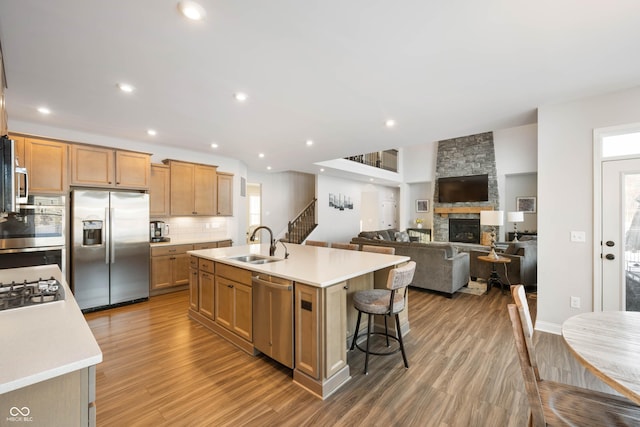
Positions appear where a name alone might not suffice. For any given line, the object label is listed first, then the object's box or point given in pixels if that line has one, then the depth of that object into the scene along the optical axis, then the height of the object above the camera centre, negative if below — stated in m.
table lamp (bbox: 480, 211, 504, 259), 5.04 -0.08
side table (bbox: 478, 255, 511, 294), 4.91 -1.03
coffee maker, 4.98 -0.34
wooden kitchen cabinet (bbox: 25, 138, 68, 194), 3.65 +0.65
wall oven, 3.42 -0.28
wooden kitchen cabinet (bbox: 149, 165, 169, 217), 4.88 +0.40
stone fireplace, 8.97 +1.49
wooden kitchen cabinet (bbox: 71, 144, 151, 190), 3.99 +0.70
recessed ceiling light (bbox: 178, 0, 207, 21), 1.69 +1.30
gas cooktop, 1.49 -0.48
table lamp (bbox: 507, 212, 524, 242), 5.67 -0.07
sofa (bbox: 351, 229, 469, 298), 4.66 -0.91
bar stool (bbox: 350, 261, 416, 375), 2.37 -0.82
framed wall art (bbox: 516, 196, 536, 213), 8.48 +0.31
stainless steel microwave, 1.51 +0.21
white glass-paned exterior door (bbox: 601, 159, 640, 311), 2.88 -0.22
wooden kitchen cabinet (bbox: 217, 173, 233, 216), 5.86 +0.42
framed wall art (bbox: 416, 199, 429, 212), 10.76 +0.34
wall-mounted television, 9.08 +0.86
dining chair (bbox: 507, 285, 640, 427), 1.23 -0.92
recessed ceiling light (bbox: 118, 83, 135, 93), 2.73 +1.28
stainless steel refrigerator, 3.89 -0.51
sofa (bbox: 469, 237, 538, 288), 5.11 -1.02
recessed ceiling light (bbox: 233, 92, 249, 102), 2.96 +1.29
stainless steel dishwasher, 2.38 -0.96
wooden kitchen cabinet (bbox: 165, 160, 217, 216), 5.16 +0.48
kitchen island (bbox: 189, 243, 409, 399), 2.19 -0.84
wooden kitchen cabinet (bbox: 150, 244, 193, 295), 4.68 -0.96
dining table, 1.10 -0.65
